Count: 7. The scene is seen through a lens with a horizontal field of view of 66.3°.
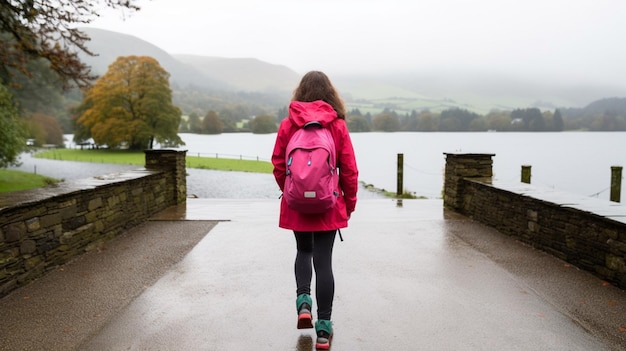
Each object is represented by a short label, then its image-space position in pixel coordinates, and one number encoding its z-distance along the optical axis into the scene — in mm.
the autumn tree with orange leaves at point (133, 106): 42719
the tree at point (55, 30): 9766
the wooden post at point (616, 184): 14062
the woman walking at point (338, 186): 2953
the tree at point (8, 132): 17656
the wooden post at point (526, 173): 15771
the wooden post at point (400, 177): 14681
